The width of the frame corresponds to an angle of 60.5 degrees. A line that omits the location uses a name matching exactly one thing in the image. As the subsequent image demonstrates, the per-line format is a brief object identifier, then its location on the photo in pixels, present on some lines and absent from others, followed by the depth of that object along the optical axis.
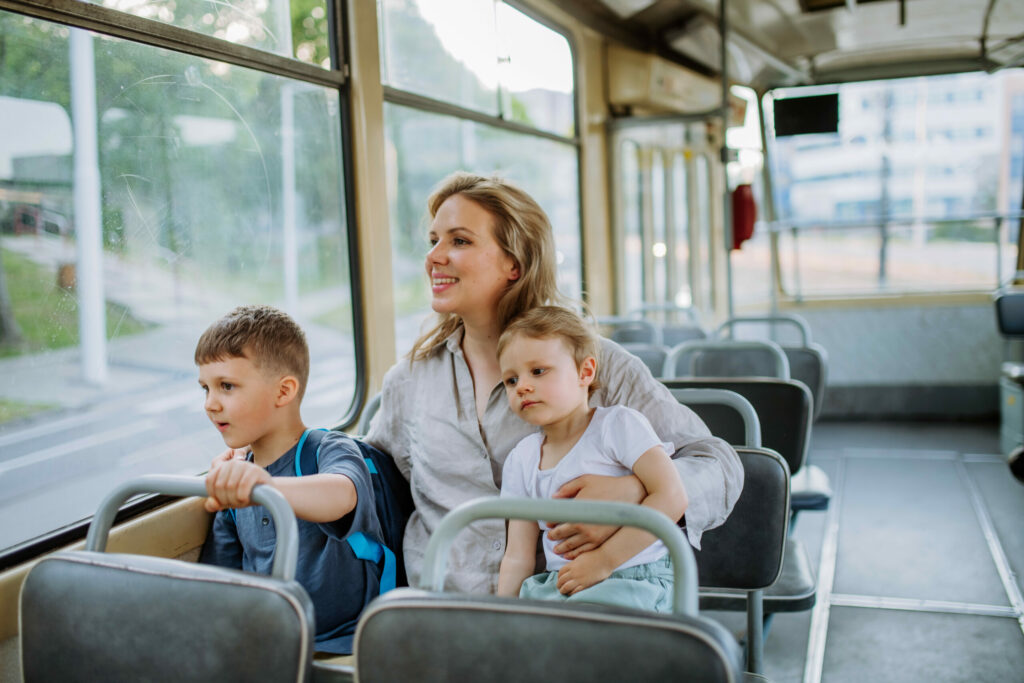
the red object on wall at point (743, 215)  5.43
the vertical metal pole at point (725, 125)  4.92
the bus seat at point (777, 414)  2.76
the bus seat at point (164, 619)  1.19
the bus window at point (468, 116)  3.43
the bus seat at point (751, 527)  1.91
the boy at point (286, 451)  1.68
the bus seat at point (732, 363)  4.01
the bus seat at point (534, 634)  1.03
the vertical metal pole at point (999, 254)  6.94
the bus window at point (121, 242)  1.84
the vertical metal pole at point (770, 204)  7.52
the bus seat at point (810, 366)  3.85
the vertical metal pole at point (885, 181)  7.05
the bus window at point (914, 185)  6.87
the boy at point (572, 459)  1.48
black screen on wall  6.14
